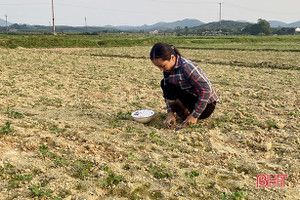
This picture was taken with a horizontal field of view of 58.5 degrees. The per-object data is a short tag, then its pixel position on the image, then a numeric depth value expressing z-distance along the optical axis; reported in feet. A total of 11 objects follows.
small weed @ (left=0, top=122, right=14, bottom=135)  14.94
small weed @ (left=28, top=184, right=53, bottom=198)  9.58
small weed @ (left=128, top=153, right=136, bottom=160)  12.54
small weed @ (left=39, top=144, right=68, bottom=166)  11.91
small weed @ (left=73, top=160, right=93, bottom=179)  11.10
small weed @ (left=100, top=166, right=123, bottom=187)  10.46
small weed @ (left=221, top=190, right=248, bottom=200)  9.61
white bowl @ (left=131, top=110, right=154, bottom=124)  17.46
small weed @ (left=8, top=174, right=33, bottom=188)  10.24
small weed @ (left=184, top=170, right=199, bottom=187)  10.74
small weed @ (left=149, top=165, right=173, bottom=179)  11.23
